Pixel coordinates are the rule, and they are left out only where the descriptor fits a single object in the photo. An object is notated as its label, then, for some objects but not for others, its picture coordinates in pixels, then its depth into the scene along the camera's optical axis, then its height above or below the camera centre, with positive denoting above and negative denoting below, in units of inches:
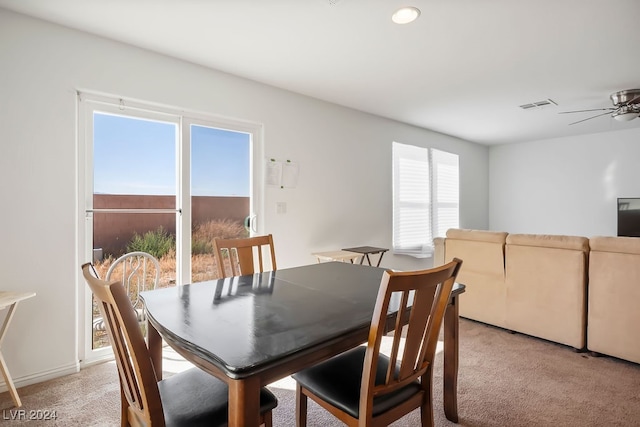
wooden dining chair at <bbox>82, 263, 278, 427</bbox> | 36.5 -25.1
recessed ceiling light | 82.7 +50.7
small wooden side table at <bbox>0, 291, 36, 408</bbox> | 75.0 -25.5
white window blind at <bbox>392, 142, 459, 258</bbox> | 192.1 +8.4
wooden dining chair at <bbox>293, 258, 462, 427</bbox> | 42.4 -25.2
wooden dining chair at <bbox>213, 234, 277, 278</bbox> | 81.0 -10.6
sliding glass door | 98.9 +7.2
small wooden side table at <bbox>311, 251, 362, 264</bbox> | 137.4 -19.6
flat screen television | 193.5 -3.7
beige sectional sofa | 97.1 -25.5
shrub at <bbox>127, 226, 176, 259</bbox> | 107.7 -11.3
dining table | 35.5 -16.1
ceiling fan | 136.9 +46.4
